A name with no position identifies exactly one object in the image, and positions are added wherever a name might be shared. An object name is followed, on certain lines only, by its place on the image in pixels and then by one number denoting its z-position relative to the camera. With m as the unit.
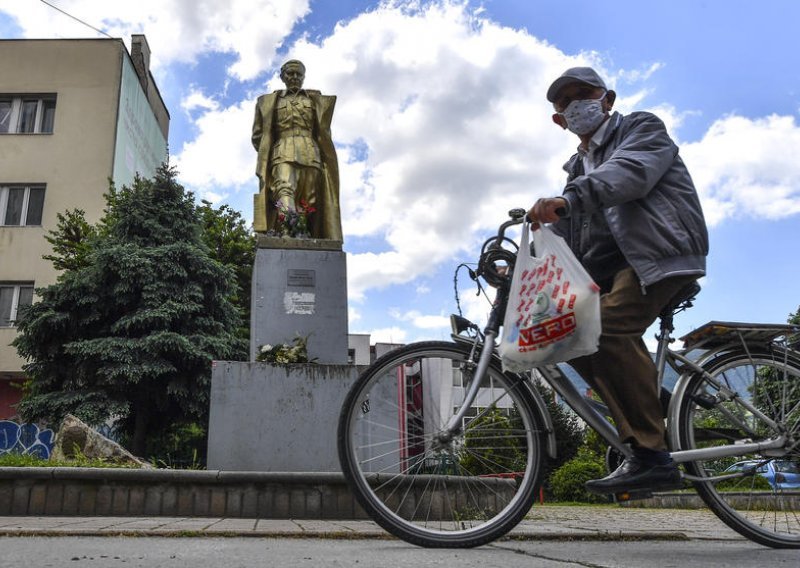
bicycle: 2.72
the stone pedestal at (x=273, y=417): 6.06
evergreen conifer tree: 13.70
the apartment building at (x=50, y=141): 21.34
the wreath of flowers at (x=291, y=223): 7.95
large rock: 6.91
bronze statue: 8.25
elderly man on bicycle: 2.62
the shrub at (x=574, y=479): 20.80
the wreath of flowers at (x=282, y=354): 6.69
